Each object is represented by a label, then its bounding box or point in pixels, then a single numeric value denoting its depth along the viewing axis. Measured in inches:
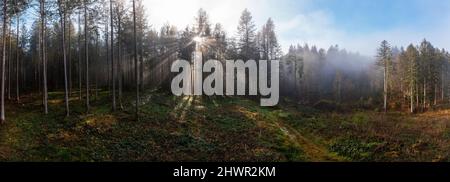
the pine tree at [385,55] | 2438.5
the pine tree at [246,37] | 2315.5
